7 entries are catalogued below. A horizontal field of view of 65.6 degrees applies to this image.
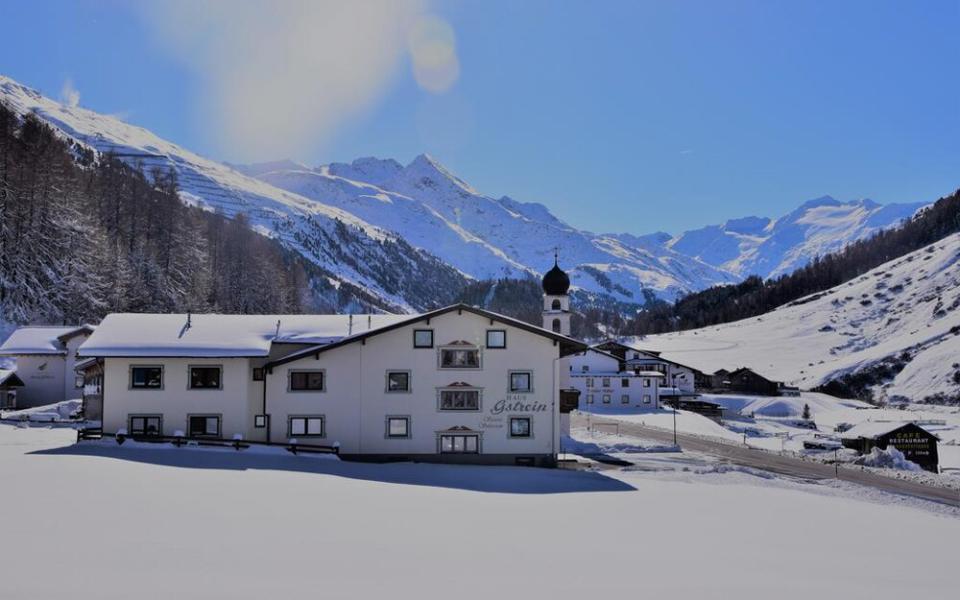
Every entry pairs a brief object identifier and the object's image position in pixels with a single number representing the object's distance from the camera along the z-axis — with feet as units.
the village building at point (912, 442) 203.51
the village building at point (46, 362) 218.18
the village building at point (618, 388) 344.90
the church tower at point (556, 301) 241.55
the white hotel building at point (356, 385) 140.26
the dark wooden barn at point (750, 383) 467.52
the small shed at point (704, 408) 366.16
